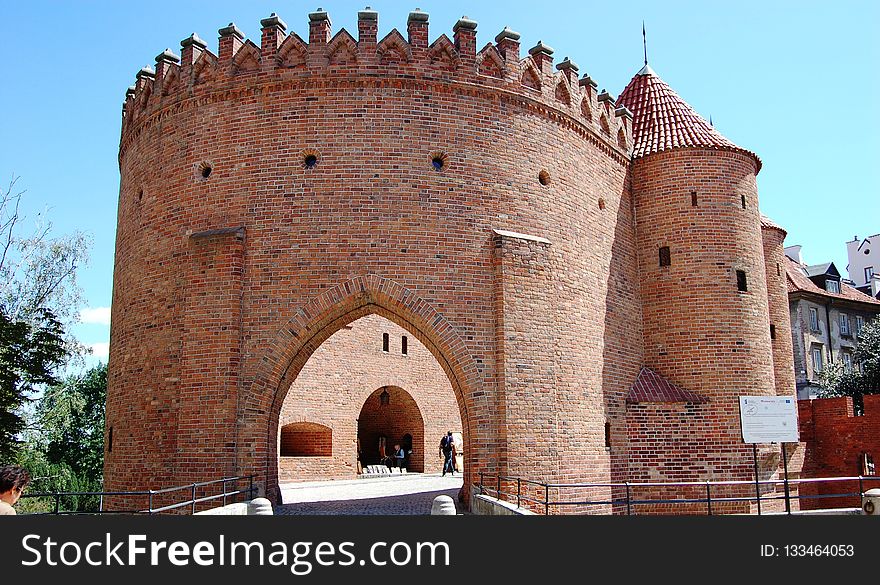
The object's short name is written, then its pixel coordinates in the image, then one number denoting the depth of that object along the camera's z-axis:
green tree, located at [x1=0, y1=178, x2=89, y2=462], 19.52
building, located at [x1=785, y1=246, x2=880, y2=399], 34.28
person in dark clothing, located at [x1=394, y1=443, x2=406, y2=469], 25.64
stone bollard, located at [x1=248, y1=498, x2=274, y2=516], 10.08
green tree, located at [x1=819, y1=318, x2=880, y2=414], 27.14
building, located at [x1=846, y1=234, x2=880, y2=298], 51.25
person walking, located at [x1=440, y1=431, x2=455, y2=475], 24.31
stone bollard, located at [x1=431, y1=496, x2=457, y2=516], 9.72
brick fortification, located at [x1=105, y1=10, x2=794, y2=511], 13.05
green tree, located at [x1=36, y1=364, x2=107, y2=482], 33.66
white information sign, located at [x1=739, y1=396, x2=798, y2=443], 10.72
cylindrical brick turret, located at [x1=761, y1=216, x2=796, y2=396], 19.55
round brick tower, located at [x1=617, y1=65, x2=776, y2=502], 15.82
